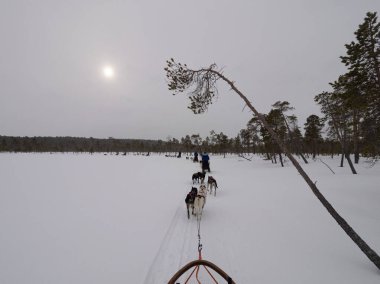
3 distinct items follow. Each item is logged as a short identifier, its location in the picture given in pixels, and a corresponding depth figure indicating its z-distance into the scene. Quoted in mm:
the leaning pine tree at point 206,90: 5607
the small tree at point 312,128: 41550
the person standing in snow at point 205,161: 20694
